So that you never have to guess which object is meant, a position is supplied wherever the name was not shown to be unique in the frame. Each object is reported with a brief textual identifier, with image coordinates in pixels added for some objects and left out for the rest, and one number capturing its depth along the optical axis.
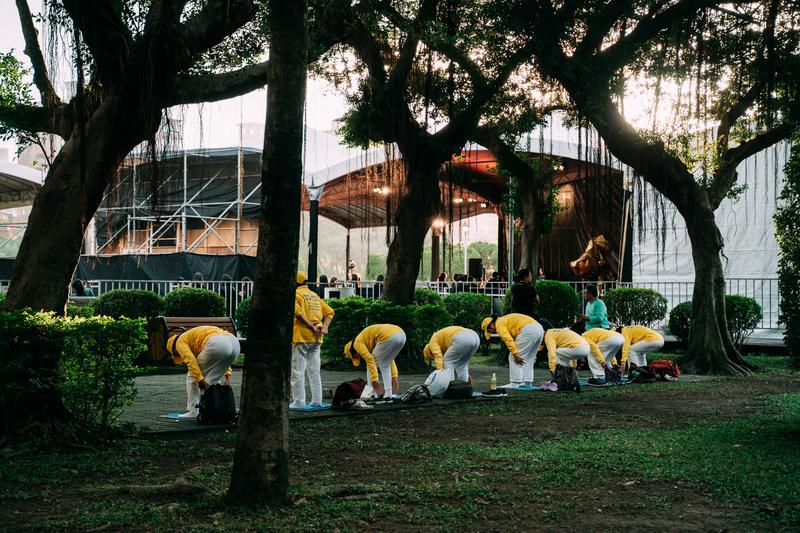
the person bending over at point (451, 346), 11.73
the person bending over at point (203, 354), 9.12
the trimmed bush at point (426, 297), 20.62
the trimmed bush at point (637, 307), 22.05
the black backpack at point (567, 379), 13.11
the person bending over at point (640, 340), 15.30
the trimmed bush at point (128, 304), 17.28
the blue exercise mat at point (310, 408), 10.33
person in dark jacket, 14.57
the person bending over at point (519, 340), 13.07
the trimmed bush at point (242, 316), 18.56
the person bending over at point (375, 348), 10.95
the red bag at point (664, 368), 15.19
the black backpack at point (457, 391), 11.82
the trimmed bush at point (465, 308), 22.20
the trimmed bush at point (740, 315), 20.50
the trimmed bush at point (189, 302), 18.14
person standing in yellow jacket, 10.24
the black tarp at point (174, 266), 25.77
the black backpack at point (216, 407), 8.95
